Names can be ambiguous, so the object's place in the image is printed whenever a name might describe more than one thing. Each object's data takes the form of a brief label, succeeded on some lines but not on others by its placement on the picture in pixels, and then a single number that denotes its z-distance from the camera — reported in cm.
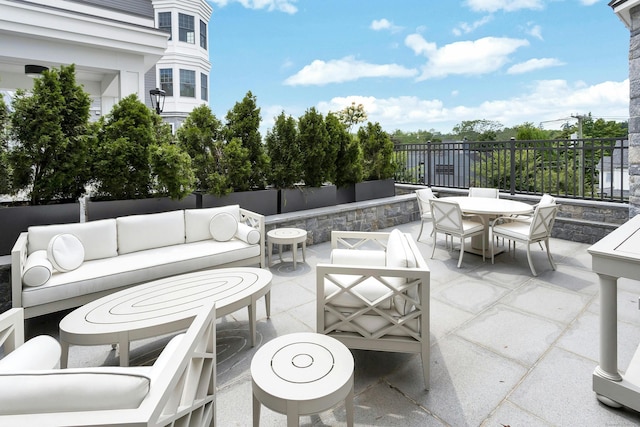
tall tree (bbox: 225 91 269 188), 548
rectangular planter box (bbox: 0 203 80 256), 350
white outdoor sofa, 276
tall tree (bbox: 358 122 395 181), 756
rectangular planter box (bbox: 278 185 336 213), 585
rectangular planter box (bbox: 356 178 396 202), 706
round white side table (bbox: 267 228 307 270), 452
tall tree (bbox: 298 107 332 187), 601
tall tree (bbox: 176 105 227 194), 513
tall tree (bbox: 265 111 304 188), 592
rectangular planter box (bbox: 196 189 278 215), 508
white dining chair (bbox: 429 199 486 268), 466
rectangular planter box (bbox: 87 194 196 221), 410
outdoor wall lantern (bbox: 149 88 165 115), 650
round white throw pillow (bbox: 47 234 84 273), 300
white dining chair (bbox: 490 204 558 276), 424
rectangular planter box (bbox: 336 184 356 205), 687
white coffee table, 209
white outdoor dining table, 458
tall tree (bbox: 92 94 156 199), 403
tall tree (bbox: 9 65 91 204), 346
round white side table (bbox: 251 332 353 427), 146
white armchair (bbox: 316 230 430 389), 220
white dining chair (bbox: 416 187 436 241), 573
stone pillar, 444
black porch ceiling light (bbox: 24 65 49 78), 550
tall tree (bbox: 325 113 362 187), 638
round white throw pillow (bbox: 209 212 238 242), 412
